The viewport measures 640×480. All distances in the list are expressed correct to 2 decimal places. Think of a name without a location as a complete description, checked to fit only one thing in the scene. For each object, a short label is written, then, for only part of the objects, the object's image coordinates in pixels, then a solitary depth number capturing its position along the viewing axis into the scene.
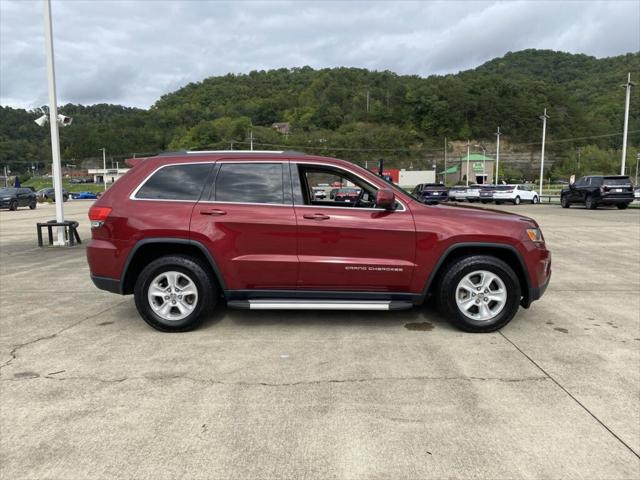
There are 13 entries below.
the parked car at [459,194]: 38.91
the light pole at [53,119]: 11.23
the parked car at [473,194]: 37.43
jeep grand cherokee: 4.78
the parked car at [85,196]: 63.70
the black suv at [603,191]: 23.53
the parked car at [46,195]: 48.15
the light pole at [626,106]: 32.00
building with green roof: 91.69
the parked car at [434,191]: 30.53
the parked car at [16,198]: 28.61
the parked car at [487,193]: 35.01
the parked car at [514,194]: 34.31
